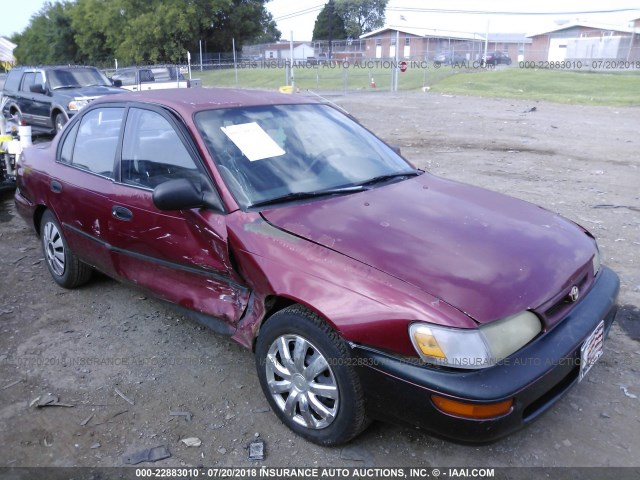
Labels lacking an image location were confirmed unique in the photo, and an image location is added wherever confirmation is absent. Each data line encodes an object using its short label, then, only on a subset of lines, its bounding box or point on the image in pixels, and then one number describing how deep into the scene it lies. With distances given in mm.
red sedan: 2336
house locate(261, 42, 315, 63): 54312
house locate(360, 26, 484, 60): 45666
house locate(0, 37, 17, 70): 26739
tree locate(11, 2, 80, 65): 65312
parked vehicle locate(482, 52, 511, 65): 49450
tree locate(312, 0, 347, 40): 88812
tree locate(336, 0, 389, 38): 98250
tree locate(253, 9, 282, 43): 61875
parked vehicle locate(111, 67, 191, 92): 20000
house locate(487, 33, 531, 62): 66188
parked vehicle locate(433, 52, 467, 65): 41116
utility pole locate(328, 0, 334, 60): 49750
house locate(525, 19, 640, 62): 41469
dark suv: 12173
